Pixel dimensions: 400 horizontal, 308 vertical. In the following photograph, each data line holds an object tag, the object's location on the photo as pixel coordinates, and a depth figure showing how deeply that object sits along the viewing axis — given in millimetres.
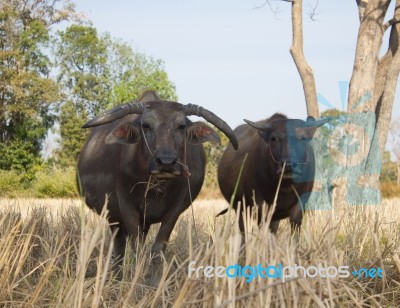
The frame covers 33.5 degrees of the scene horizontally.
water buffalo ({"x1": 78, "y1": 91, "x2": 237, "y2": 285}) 5535
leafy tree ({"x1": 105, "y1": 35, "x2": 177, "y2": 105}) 44438
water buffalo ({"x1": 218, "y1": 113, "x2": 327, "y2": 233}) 7266
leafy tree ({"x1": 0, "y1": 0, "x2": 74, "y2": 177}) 35281
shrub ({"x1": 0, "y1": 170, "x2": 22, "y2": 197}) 31345
